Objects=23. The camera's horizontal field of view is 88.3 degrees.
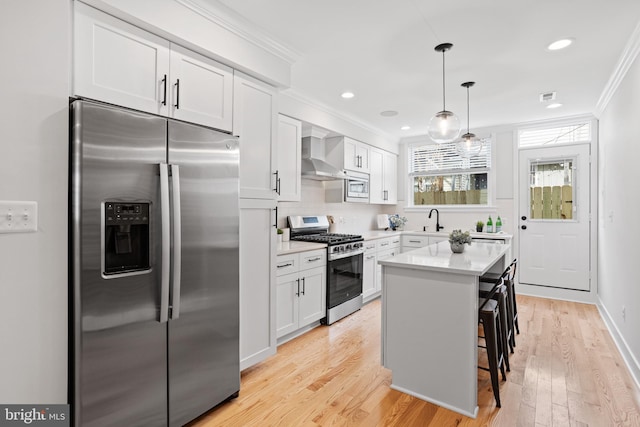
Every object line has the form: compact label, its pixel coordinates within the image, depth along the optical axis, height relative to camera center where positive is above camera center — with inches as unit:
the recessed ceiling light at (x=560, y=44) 100.3 +52.5
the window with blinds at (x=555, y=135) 180.4 +44.3
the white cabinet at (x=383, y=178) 206.8 +22.8
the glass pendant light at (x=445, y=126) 99.1 +26.1
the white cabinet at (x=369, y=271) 173.3 -31.7
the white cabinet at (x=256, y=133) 94.8 +23.5
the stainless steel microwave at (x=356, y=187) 182.2 +14.1
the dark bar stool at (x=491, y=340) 84.7 -33.3
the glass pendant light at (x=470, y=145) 129.0 +26.3
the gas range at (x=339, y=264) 144.3 -24.3
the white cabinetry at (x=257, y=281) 95.5 -21.2
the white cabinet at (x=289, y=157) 138.3 +23.3
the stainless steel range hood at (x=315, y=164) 155.9 +22.7
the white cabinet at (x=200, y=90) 78.4 +30.9
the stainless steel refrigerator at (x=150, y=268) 59.1 -11.9
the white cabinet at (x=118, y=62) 62.8 +30.7
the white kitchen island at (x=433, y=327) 81.5 -30.4
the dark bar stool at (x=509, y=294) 114.1 -29.5
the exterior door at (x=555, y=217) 179.9 -2.5
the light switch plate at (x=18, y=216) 54.0 -1.0
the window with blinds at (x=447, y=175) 212.4 +25.0
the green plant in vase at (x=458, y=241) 112.6 -9.9
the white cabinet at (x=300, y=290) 120.5 -30.8
